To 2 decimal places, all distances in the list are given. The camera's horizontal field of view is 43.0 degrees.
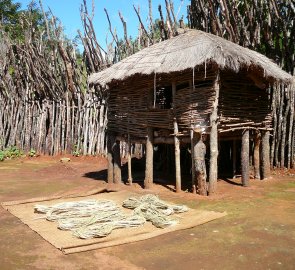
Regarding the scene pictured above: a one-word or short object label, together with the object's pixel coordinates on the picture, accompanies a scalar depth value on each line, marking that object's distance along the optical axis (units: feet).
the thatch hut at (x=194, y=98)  22.85
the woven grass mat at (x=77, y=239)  14.26
